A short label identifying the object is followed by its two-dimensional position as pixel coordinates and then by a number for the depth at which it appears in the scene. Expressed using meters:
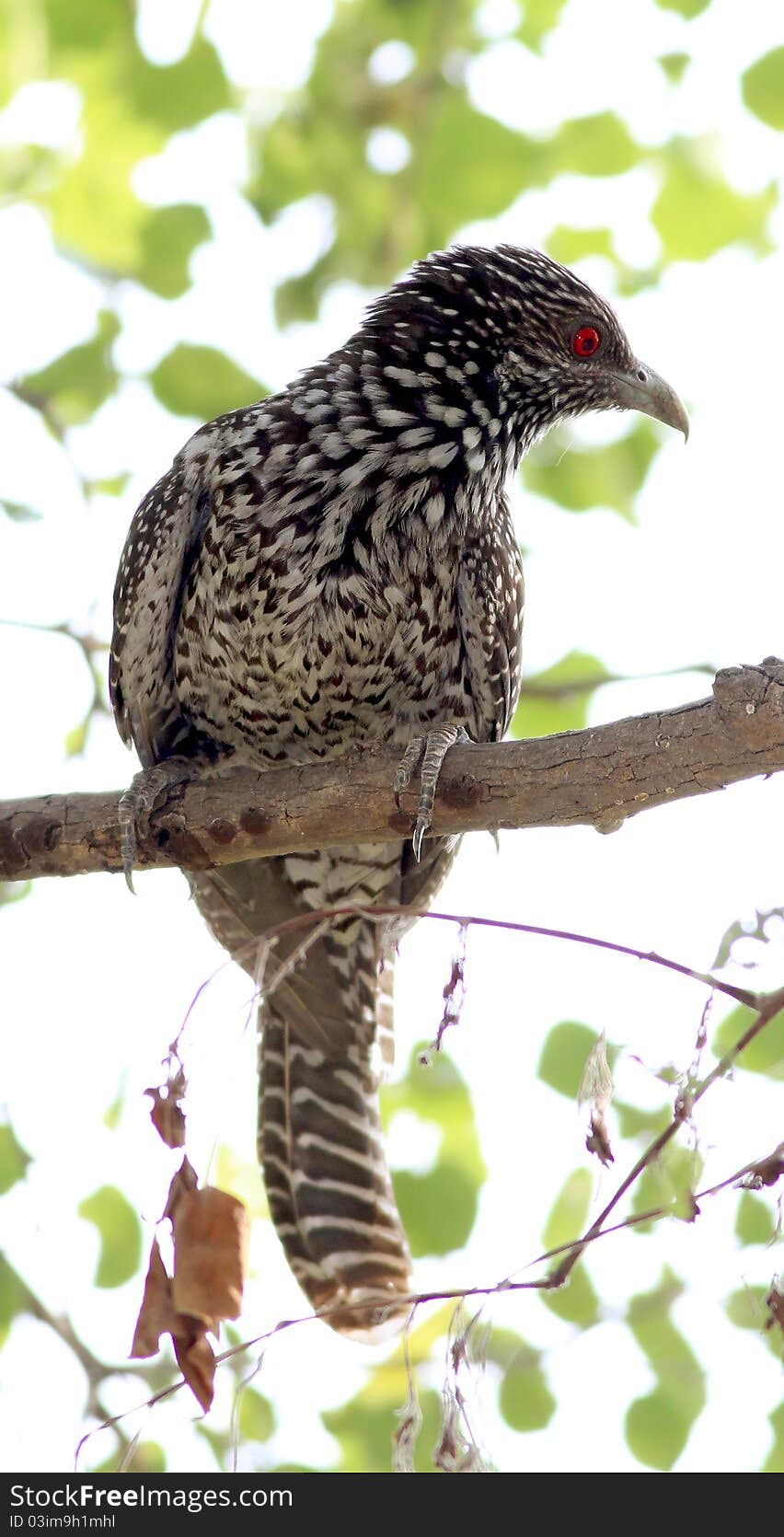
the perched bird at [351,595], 7.54
